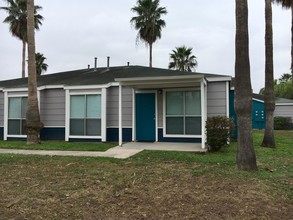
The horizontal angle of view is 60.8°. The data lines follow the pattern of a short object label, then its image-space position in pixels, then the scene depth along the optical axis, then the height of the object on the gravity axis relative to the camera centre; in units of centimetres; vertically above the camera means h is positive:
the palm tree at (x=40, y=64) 3234 +706
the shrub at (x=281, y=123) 2183 -35
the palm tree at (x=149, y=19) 2442 +974
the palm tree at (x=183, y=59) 3006 +722
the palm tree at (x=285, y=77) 4618 +789
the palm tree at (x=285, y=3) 1385 +648
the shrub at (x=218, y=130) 799 -36
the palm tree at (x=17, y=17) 2478 +1006
